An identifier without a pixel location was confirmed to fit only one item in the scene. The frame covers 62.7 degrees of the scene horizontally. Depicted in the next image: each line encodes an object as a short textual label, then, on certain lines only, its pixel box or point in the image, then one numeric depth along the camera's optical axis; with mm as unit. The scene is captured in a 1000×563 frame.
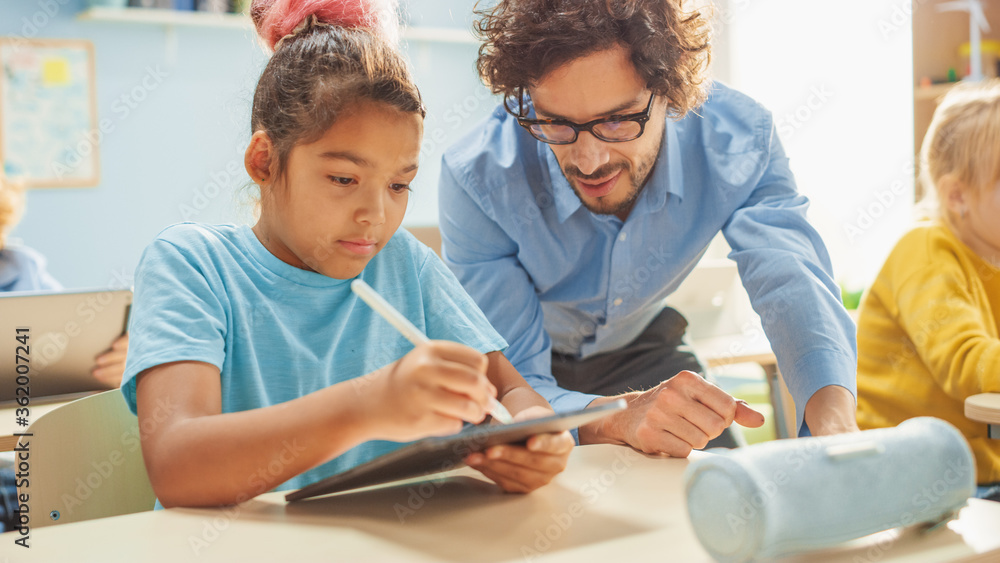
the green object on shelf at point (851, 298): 3020
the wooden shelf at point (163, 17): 3219
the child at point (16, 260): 2541
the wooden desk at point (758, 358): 2281
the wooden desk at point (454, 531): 583
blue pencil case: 519
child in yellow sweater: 1553
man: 1176
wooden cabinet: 2441
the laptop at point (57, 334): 1527
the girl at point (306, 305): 713
